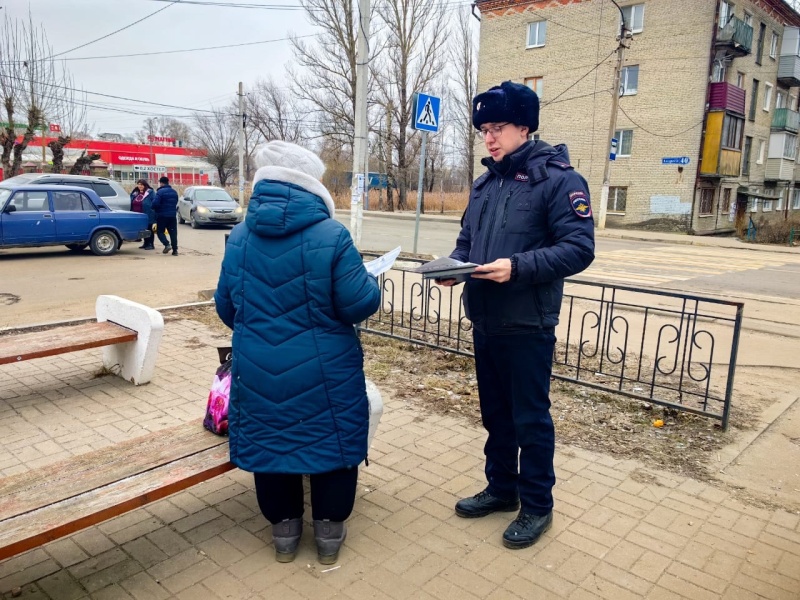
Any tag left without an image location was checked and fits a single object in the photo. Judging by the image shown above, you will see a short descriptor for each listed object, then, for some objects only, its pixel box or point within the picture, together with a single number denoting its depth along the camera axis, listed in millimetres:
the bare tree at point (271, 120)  50531
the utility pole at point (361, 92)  9648
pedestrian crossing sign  9609
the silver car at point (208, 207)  20375
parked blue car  12219
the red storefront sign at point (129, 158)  54097
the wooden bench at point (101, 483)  2191
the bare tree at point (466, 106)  37938
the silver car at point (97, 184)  16484
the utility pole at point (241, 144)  26581
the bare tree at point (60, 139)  23391
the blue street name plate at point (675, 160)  26859
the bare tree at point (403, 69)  32844
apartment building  26547
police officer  2576
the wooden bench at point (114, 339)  4383
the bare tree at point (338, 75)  30656
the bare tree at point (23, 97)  21938
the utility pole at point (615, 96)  23500
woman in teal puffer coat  2418
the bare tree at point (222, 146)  61531
